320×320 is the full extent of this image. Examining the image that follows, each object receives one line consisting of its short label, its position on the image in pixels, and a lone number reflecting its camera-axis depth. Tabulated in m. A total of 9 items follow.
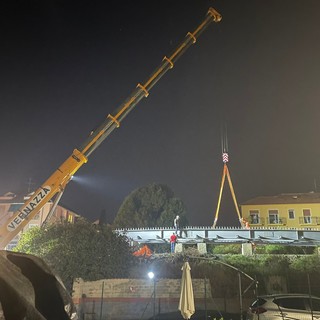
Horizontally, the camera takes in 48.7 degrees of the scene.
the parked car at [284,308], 11.47
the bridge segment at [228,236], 38.16
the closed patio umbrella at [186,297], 12.47
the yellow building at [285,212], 59.62
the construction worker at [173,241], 34.50
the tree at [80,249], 18.36
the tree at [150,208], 47.72
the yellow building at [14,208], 49.69
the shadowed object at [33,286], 4.60
